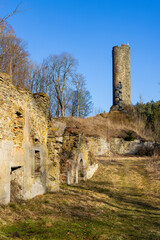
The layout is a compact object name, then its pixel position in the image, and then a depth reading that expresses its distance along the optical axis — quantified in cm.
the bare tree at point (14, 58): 2460
